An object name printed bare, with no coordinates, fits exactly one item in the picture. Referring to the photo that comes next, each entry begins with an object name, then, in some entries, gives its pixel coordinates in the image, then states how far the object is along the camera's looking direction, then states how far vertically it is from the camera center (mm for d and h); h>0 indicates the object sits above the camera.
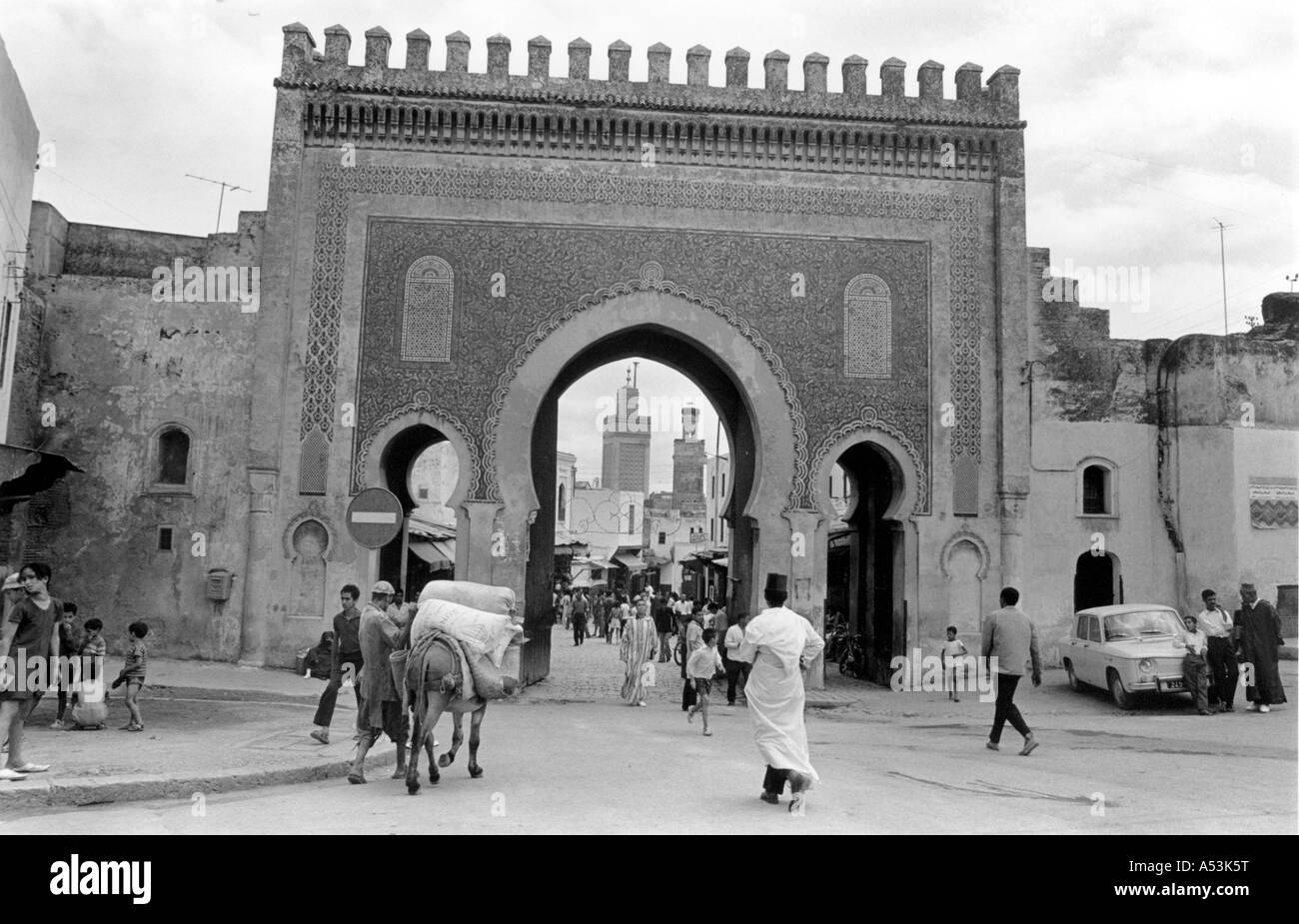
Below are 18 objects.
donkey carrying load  7043 -560
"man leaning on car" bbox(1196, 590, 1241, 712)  12398 -633
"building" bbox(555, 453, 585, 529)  59969 +5219
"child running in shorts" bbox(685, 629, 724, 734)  11102 -858
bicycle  17641 -1164
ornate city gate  15266 +4615
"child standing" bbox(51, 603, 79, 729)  9804 -810
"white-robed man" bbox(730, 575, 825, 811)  6484 -631
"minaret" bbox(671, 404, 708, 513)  60531 +6686
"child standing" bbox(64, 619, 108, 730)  9422 -1099
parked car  12414 -646
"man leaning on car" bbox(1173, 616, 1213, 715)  12211 -843
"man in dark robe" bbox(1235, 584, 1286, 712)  12320 -534
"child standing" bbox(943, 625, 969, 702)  14805 -860
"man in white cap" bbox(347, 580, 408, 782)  7383 -813
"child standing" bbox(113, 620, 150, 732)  9562 -935
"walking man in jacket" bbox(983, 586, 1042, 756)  9203 -465
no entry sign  9961 +558
